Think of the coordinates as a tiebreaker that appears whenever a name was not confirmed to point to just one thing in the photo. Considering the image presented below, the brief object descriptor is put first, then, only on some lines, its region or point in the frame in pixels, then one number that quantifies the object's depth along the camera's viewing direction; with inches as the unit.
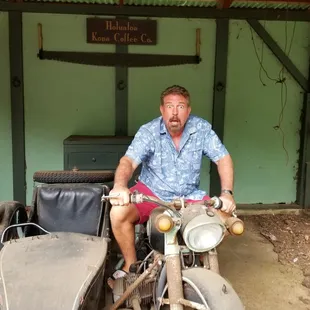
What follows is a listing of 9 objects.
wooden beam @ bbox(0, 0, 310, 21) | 172.4
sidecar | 71.0
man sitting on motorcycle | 104.9
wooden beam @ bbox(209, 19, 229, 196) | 181.5
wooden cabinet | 168.2
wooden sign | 176.4
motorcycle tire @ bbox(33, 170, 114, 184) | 111.7
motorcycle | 69.8
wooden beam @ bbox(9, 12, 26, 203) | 174.4
